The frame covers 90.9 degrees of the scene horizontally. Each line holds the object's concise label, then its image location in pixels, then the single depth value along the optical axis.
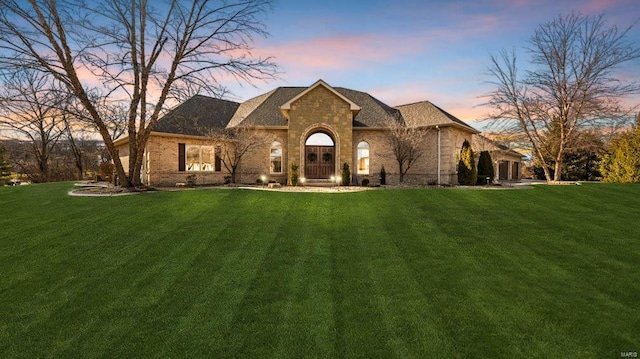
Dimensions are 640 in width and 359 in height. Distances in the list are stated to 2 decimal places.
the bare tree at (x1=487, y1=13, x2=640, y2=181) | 20.66
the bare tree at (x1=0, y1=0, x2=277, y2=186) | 14.92
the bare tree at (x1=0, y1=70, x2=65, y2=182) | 34.10
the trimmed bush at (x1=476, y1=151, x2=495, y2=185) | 24.16
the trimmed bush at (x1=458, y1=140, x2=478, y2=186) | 22.70
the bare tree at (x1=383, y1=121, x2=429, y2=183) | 22.02
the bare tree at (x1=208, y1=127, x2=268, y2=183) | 22.72
